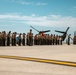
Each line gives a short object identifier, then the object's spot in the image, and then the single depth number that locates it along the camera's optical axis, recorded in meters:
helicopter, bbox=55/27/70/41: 80.36
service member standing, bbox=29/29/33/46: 35.25
